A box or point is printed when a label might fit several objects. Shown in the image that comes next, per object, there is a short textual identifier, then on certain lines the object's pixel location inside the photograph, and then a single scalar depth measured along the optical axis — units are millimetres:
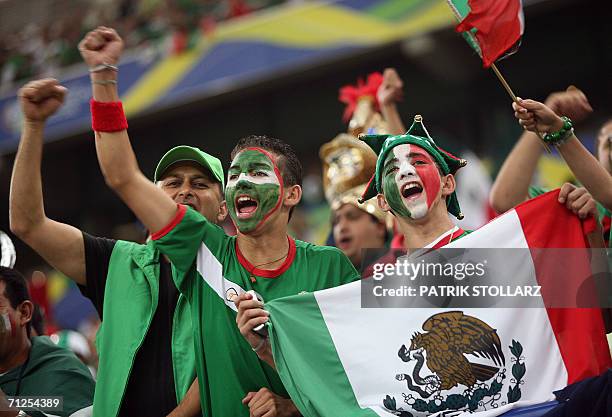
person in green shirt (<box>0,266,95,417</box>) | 7871
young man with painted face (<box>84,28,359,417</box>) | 6594
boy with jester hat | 7320
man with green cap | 6961
